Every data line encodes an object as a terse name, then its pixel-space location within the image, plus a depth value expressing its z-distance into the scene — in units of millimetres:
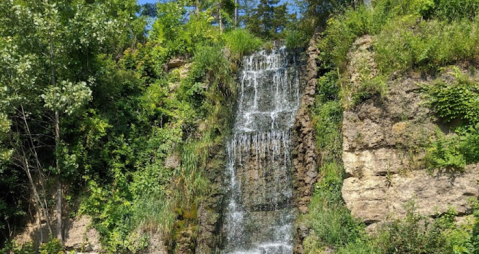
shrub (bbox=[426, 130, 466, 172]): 8344
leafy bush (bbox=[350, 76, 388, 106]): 9734
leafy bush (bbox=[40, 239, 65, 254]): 10258
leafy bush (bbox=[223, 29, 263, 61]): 15109
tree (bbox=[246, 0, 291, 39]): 25453
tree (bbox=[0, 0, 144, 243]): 10422
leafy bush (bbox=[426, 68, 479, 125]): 8672
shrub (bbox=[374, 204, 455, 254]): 7449
